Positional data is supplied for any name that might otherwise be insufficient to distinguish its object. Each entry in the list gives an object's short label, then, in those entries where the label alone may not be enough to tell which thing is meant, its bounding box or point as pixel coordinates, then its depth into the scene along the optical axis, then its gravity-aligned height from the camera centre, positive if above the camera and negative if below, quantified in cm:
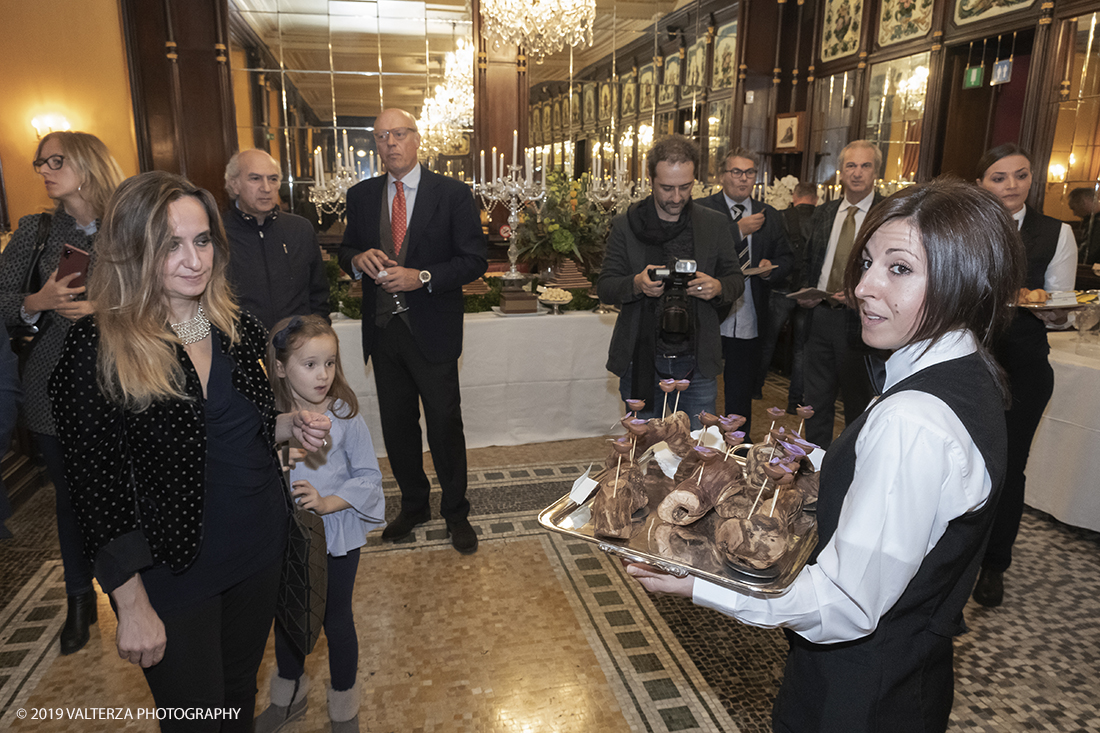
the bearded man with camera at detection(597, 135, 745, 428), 269 -31
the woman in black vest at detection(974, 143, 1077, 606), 260 -49
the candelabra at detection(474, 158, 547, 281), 428 +12
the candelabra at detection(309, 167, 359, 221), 570 +14
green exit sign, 547 +112
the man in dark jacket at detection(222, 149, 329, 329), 288 -15
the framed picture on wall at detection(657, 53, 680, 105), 767 +146
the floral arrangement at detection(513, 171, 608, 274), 433 -10
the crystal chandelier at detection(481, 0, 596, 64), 476 +136
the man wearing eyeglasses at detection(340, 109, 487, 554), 290 -31
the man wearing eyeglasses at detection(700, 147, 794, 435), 385 -33
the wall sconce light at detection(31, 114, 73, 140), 498 +62
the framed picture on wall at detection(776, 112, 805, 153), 713 +86
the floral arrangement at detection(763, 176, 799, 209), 636 +20
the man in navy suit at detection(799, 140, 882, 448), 323 -44
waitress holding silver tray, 94 -37
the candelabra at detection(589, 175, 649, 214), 476 +13
